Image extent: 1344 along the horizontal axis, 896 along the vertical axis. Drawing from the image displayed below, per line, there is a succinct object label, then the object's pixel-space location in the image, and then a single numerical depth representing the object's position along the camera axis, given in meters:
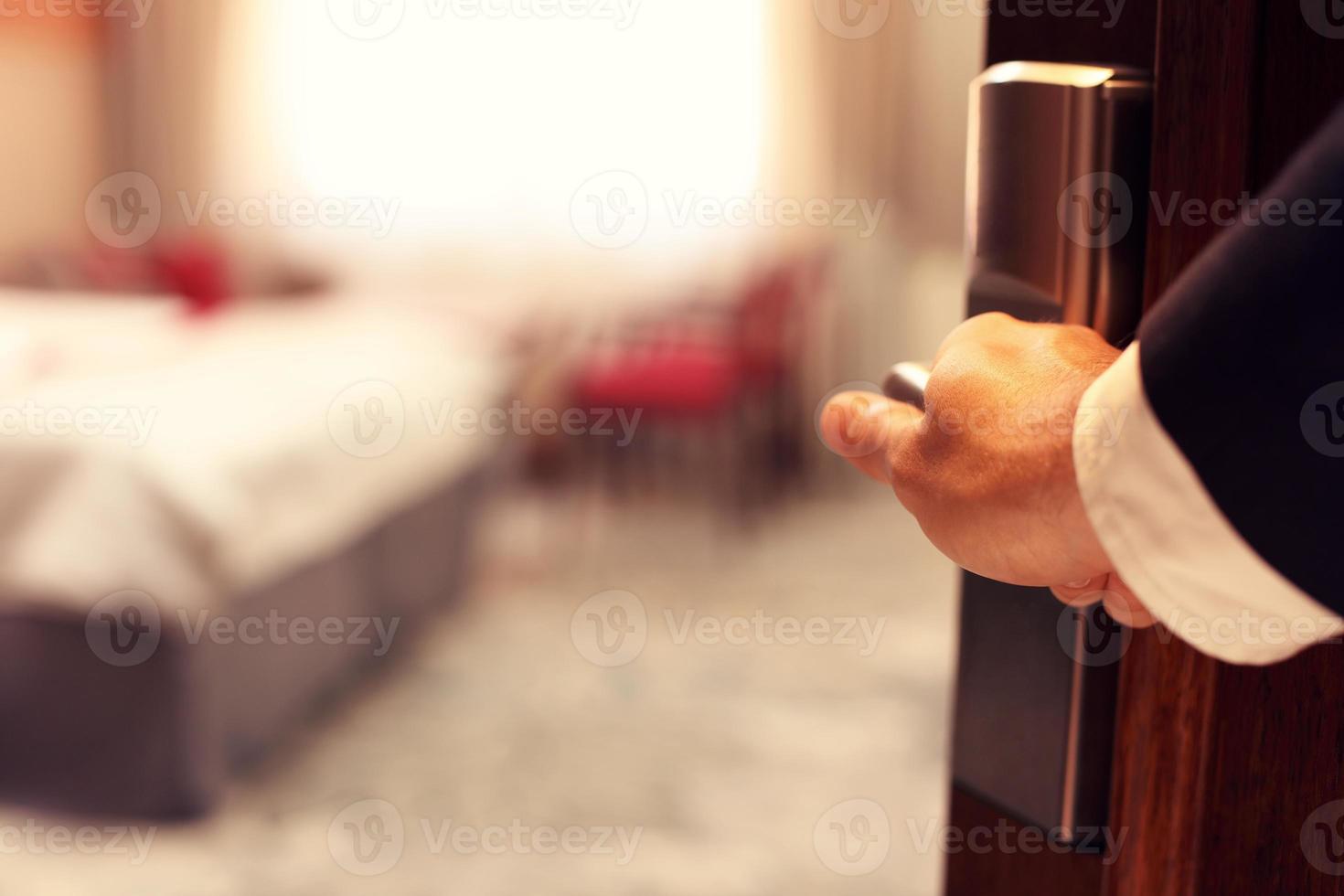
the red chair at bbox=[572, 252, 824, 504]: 4.02
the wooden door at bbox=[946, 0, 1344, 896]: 0.51
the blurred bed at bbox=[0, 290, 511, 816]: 2.17
